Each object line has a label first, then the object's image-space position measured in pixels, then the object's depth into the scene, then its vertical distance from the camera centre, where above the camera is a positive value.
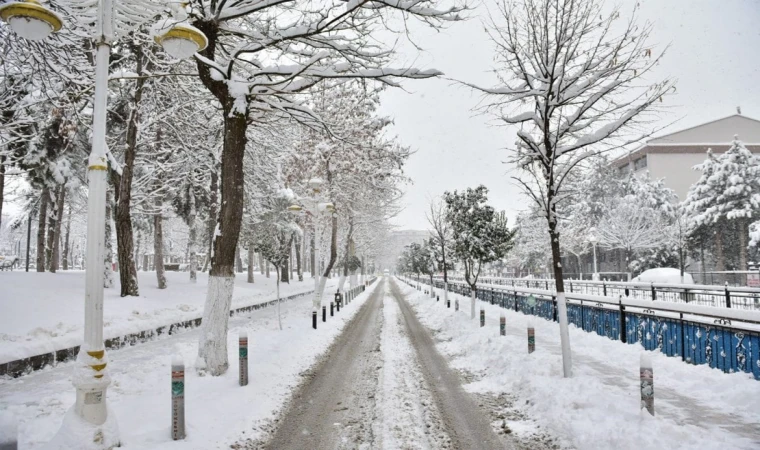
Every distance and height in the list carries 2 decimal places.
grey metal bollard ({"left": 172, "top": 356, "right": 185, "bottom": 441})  5.30 -1.82
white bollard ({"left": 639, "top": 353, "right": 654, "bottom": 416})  5.73 -1.82
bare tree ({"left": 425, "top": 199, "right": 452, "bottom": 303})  27.99 +1.53
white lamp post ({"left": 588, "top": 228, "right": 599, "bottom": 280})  36.37 +1.26
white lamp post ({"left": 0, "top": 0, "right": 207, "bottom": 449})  4.36 -0.04
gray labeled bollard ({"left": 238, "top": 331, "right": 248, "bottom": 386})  7.84 -1.84
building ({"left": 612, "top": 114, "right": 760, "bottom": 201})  59.03 +13.98
